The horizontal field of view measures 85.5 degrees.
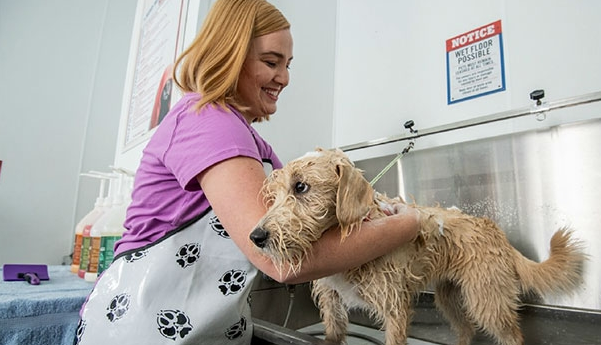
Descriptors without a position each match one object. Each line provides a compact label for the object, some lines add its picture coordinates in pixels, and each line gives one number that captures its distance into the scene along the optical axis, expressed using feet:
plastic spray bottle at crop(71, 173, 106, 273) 4.49
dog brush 3.57
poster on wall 4.80
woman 1.62
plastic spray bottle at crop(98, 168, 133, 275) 3.73
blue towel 2.56
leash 4.22
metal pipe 2.95
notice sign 4.03
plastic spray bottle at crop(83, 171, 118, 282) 3.90
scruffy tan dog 1.82
